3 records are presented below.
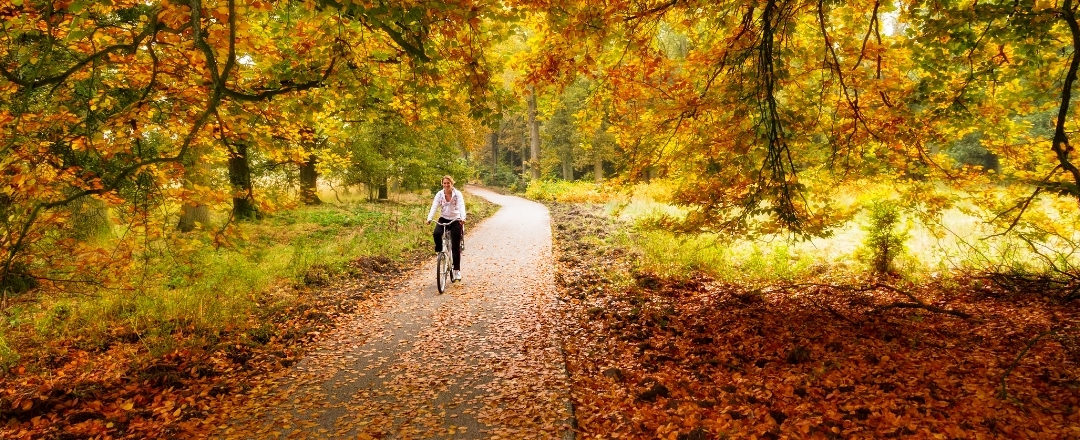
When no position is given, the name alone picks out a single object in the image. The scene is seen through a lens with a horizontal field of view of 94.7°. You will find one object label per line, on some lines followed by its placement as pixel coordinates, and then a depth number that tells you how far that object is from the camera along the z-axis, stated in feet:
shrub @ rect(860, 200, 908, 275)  25.03
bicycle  27.43
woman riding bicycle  28.78
